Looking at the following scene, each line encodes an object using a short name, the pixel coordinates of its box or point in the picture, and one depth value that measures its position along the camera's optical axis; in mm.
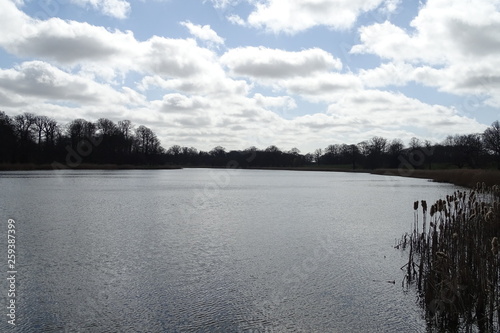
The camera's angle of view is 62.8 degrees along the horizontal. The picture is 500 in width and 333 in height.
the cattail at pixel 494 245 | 5172
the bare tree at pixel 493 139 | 69250
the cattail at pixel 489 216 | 6488
